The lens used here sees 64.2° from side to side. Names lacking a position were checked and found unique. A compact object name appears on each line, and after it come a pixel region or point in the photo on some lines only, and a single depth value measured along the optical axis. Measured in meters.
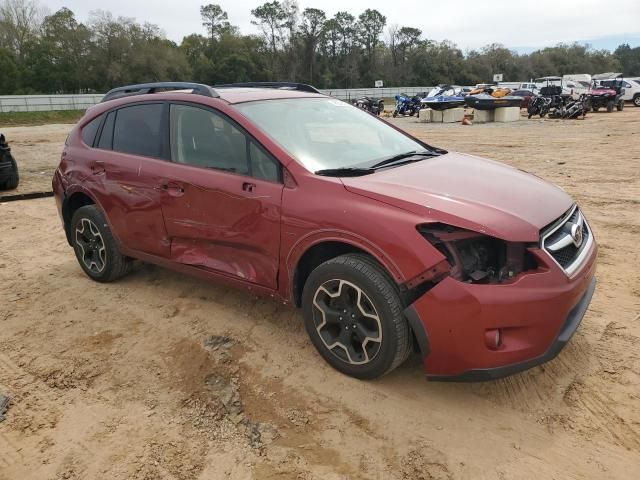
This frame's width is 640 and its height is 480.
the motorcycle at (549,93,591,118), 24.31
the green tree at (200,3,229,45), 84.69
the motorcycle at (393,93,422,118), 31.55
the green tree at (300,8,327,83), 80.50
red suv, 2.61
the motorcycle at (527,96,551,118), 25.88
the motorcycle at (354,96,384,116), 29.69
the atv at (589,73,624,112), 28.09
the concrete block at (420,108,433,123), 27.20
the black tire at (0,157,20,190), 9.38
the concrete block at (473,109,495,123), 25.80
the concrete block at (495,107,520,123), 25.22
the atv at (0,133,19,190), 9.27
